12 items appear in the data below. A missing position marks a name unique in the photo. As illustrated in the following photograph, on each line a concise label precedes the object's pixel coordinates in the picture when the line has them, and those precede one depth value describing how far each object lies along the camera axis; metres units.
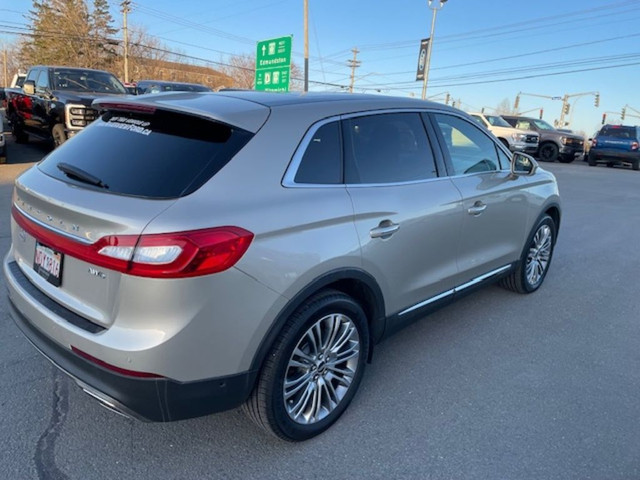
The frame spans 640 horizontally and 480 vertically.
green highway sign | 16.95
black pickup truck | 9.61
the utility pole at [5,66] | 70.05
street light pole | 29.24
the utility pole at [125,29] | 39.69
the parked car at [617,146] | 20.84
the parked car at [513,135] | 20.33
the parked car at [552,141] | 21.54
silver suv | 1.93
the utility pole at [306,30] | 22.62
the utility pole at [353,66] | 64.25
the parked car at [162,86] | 16.48
